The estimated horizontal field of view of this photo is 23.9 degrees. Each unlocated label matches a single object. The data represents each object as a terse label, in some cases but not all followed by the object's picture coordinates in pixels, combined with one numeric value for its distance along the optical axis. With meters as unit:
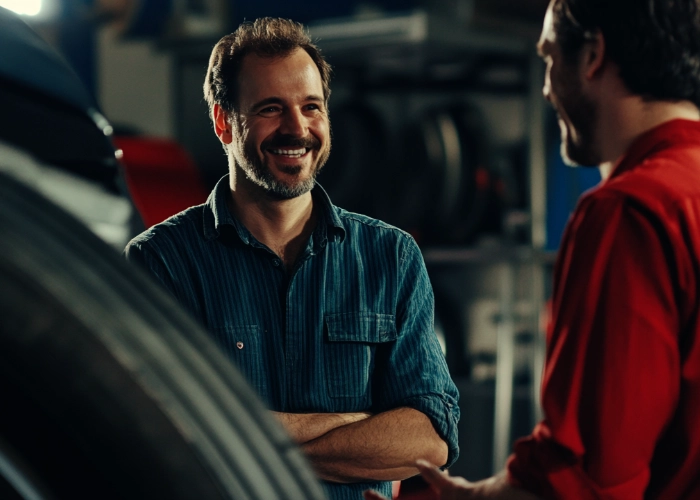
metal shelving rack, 6.24
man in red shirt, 1.87
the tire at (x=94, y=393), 1.10
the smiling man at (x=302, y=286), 2.30
